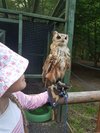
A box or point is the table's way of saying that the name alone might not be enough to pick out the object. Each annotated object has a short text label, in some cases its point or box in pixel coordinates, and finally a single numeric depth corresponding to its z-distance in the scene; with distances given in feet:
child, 1.37
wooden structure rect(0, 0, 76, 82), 3.81
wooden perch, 2.10
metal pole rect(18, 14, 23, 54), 3.81
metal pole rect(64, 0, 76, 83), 3.96
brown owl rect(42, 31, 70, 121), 2.44
